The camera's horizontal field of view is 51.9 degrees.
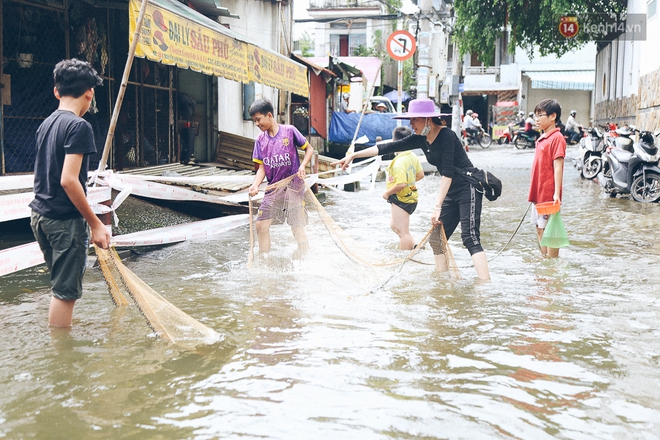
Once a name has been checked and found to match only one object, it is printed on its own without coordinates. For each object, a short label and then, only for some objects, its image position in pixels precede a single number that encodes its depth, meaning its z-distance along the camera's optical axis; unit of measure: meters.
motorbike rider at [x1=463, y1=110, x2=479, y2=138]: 29.06
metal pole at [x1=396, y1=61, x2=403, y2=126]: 16.74
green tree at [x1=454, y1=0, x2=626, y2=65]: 18.64
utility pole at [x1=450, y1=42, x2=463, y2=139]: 22.70
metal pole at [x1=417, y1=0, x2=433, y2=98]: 17.69
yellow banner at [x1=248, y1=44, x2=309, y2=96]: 9.25
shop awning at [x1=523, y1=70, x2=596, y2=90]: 34.31
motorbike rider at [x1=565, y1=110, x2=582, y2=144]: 24.84
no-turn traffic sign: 15.44
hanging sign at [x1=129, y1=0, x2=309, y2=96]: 6.32
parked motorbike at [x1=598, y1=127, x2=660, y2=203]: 11.08
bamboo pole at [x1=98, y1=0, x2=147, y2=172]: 5.15
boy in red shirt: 6.12
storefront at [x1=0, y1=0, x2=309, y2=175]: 7.20
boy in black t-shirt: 3.54
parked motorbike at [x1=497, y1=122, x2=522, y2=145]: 31.28
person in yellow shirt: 7.04
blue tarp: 22.73
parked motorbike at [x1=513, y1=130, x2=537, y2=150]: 27.22
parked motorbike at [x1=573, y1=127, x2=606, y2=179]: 14.61
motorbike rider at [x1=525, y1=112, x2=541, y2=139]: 27.25
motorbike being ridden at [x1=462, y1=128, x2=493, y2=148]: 29.23
